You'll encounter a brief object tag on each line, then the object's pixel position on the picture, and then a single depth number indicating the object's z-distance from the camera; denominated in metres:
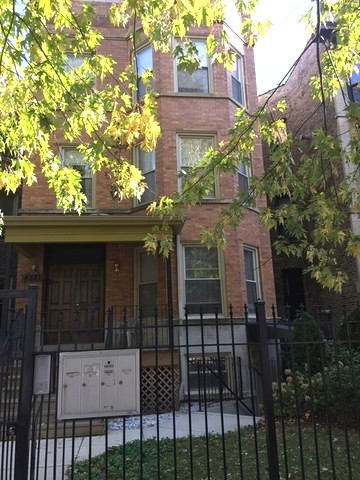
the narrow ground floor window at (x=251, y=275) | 12.50
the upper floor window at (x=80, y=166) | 12.99
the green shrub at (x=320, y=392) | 7.18
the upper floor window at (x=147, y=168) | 12.70
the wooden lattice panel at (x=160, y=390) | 9.41
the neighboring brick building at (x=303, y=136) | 14.30
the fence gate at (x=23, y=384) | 3.75
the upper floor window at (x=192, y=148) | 12.73
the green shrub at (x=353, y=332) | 10.75
